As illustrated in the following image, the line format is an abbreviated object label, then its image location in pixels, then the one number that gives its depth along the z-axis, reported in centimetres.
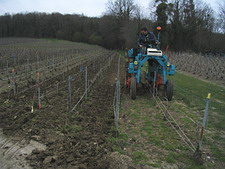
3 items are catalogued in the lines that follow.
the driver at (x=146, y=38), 830
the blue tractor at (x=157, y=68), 764
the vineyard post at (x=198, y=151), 377
